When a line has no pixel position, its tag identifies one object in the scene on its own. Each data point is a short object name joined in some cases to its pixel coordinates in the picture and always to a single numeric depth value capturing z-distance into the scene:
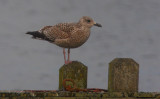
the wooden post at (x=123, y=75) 10.33
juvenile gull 14.60
